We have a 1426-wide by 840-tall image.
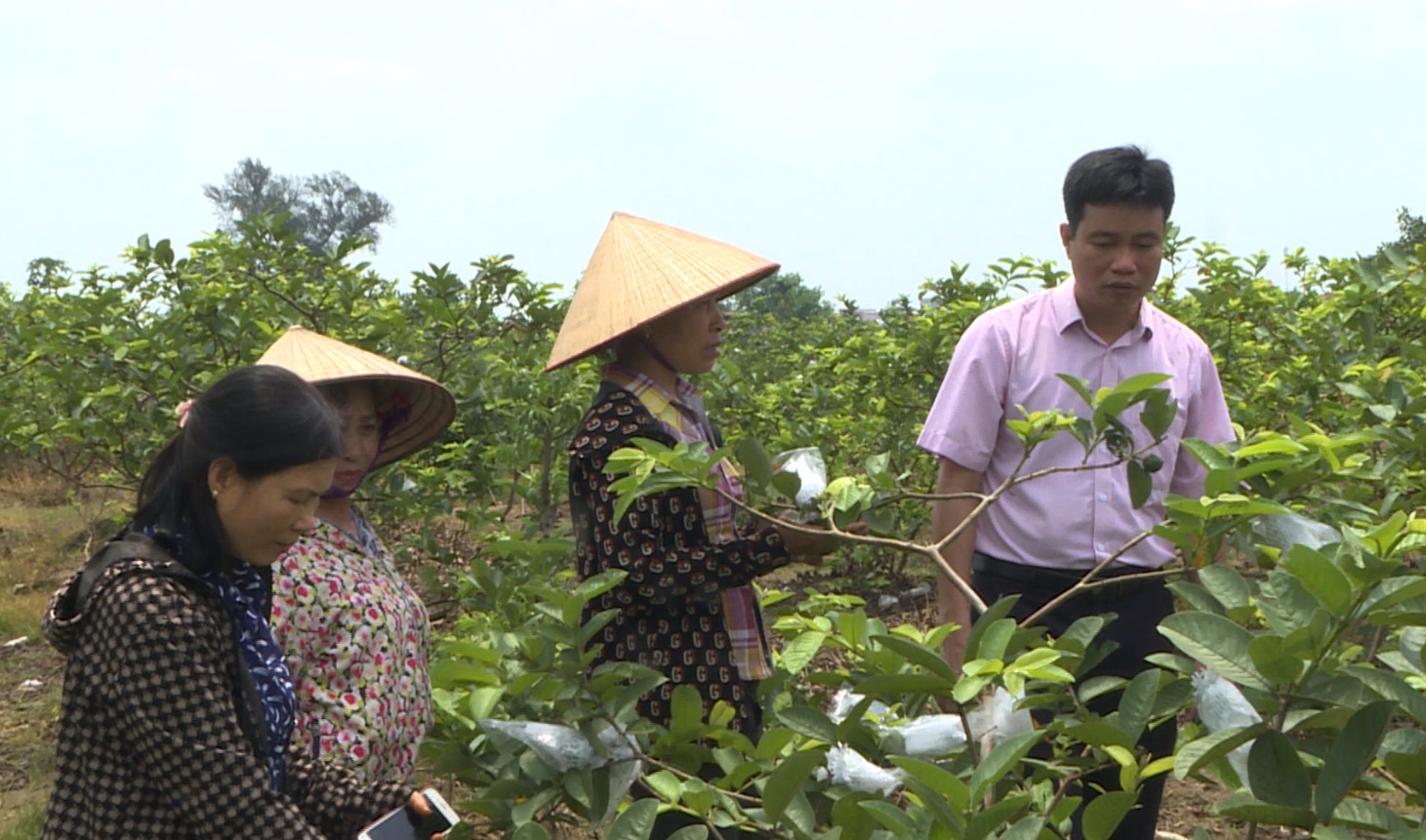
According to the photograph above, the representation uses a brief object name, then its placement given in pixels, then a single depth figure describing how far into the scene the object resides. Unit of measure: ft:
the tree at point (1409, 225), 54.25
